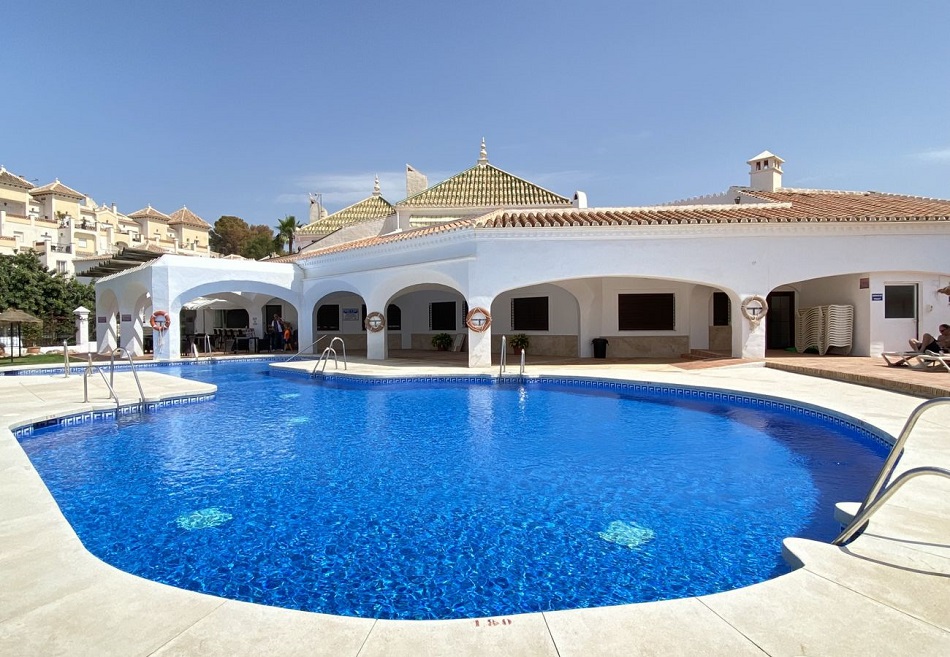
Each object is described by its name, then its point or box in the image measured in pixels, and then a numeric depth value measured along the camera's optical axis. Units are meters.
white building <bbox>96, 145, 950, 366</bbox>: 16.77
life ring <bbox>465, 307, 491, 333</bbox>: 17.33
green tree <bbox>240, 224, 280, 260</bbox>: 61.41
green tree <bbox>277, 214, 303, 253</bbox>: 59.59
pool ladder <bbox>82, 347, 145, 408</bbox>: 11.04
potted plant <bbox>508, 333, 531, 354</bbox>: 22.55
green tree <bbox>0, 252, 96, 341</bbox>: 31.58
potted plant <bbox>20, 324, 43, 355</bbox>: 29.58
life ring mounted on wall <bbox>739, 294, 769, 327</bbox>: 16.97
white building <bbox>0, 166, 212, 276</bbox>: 50.47
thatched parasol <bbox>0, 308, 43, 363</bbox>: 21.99
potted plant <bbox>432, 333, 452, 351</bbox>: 24.92
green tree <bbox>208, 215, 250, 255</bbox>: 74.75
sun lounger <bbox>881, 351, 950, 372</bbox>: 12.27
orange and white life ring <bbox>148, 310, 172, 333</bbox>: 21.30
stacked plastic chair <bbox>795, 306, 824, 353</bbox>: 18.12
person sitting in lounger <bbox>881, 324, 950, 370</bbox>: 13.59
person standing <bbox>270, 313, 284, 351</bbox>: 26.16
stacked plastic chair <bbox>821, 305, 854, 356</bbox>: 17.27
